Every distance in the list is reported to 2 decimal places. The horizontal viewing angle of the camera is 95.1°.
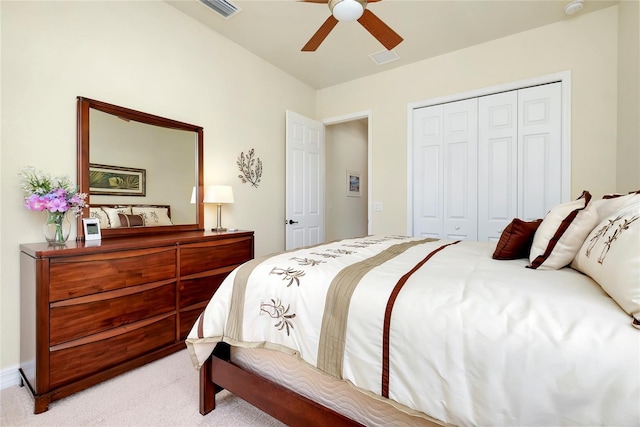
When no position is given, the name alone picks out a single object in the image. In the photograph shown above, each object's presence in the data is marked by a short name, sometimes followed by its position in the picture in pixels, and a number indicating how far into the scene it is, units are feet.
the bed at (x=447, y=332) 2.42
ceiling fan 6.34
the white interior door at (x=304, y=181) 12.45
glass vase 5.87
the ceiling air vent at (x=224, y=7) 8.42
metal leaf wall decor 10.83
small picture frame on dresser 6.53
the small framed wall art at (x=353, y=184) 17.51
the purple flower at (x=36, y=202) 5.58
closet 9.63
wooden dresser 5.15
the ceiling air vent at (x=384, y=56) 11.05
